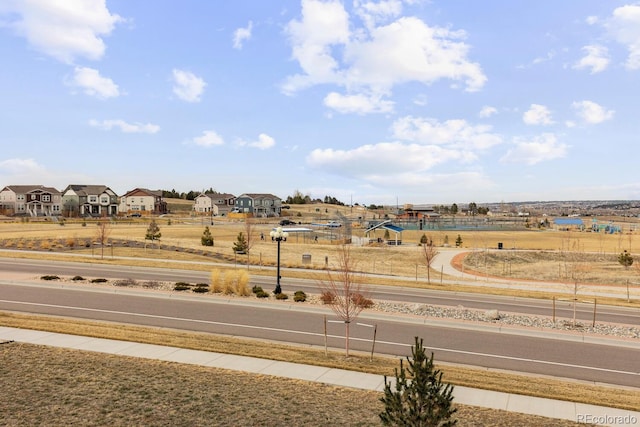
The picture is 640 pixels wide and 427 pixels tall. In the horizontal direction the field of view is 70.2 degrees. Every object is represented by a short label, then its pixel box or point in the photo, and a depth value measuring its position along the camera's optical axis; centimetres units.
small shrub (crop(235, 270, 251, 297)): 2462
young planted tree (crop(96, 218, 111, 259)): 3947
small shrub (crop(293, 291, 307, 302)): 2327
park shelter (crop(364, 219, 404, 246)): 6569
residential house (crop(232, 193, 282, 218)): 12594
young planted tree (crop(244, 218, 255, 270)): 3974
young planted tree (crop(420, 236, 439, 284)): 3374
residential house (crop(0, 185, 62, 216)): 10750
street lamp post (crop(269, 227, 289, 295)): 2655
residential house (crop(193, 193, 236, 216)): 13262
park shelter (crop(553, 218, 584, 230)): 11642
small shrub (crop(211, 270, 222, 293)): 2511
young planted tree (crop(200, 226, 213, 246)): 5162
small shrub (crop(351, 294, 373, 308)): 1603
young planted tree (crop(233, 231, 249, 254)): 4584
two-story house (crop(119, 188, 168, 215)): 12550
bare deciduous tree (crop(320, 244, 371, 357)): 1493
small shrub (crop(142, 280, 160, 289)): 2596
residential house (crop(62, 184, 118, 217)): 11331
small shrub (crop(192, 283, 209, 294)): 2473
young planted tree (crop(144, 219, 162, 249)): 4716
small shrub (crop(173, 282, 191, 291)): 2540
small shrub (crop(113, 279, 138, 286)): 2620
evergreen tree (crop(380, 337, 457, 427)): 641
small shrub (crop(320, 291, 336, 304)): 2173
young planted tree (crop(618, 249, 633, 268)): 4528
